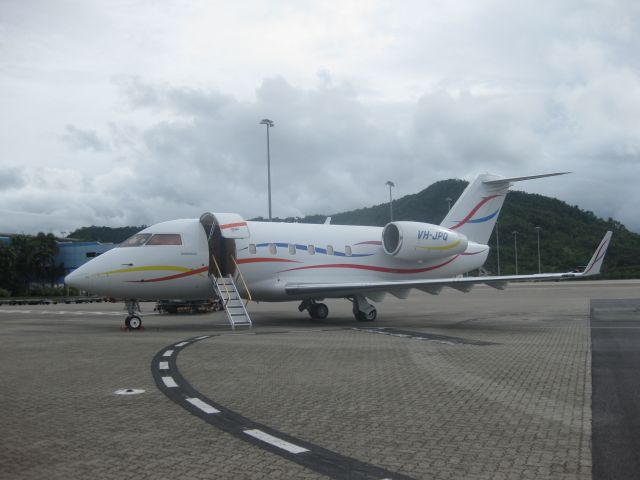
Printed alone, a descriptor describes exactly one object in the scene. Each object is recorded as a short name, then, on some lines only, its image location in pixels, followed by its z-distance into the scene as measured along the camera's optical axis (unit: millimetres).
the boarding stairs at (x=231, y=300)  18125
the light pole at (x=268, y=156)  33350
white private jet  18219
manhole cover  7995
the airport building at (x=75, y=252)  83562
